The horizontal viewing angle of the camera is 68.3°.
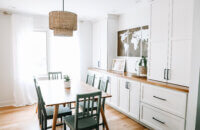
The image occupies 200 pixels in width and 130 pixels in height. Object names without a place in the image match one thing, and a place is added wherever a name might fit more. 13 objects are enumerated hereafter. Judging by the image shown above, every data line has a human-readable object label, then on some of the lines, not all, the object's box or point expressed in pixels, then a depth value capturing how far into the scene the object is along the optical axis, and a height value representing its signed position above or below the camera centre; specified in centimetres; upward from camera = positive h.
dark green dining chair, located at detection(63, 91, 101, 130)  191 -95
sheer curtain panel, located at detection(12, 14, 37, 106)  381 -7
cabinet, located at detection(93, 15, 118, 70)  411 +44
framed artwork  335 +34
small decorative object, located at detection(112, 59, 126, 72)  386 -25
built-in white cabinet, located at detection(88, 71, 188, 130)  223 -87
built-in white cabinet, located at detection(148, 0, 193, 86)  222 +25
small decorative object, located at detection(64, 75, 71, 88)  289 -52
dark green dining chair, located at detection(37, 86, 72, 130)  223 -93
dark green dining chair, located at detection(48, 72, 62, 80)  383 -55
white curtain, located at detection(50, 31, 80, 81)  443 +1
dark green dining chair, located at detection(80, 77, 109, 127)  274 -60
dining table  216 -64
